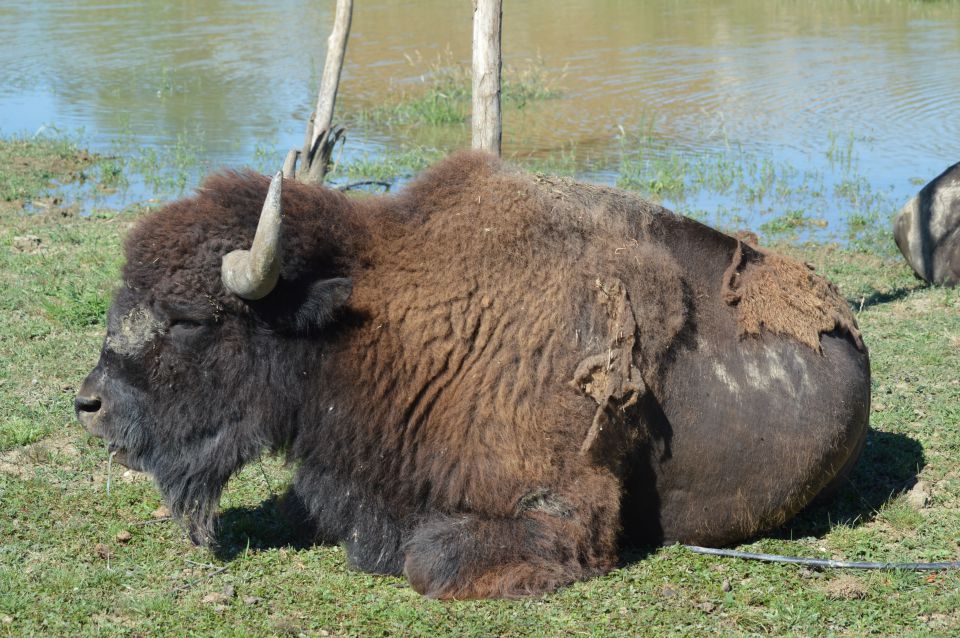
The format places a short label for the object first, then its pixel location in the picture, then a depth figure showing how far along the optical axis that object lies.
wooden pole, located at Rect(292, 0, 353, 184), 11.23
